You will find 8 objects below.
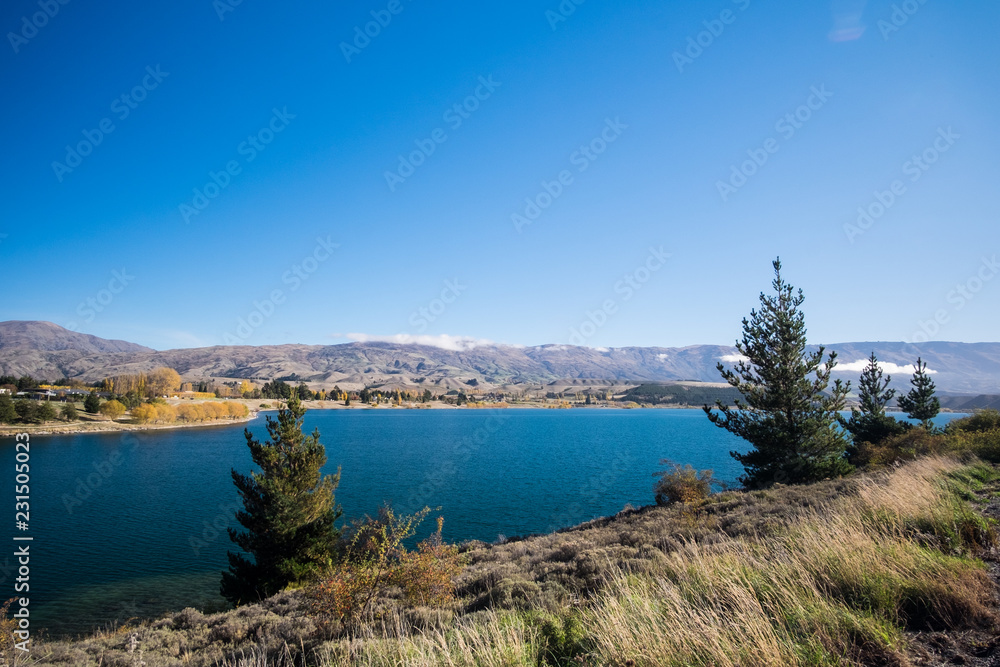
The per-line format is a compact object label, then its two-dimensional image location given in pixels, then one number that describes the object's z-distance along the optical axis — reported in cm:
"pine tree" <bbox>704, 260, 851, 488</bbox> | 2280
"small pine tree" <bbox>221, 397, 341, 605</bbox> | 1797
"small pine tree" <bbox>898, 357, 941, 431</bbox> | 3734
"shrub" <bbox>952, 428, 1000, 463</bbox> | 1616
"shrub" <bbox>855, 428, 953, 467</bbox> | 2064
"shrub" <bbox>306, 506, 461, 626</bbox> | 949
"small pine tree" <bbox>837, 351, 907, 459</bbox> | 3244
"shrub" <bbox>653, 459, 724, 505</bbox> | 2625
